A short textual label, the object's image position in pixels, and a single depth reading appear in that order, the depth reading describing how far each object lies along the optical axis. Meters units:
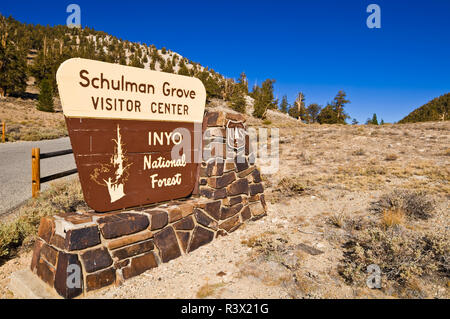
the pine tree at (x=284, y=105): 71.00
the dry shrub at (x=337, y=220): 4.61
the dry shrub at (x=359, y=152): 10.78
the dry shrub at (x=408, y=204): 4.76
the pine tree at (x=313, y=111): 59.72
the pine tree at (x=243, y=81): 67.34
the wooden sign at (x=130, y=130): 2.88
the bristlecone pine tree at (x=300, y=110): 59.47
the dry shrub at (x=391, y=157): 9.59
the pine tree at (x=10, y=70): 33.16
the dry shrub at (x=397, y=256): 2.99
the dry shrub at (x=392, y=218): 4.31
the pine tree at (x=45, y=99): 29.73
